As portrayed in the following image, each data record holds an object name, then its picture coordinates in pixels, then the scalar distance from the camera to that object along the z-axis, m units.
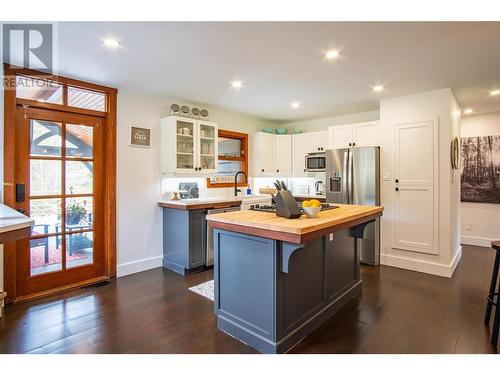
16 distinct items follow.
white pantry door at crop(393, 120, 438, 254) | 3.74
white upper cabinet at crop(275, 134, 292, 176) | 5.61
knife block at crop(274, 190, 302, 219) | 2.11
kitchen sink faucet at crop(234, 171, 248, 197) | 5.00
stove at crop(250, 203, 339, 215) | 2.48
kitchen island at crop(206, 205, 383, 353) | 1.95
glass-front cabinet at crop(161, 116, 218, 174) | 3.96
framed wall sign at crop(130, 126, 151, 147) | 3.78
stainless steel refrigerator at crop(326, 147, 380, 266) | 4.08
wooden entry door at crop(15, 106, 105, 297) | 3.00
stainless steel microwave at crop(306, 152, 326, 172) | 5.01
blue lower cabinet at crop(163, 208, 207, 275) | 3.73
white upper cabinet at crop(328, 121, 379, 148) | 4.34
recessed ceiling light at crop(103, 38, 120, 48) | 2.32
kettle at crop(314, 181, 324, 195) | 5.55
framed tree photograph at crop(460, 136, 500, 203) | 5.07
